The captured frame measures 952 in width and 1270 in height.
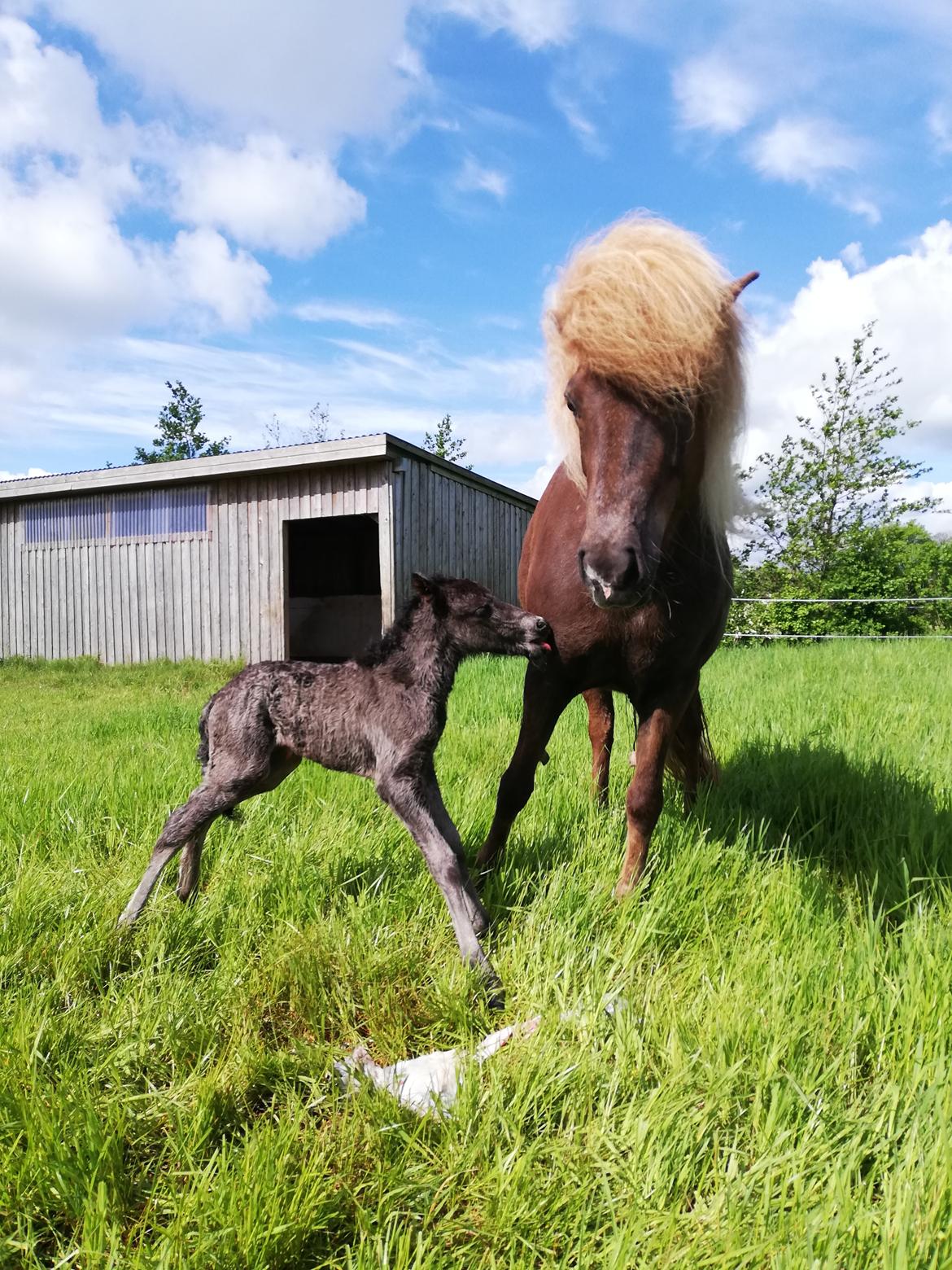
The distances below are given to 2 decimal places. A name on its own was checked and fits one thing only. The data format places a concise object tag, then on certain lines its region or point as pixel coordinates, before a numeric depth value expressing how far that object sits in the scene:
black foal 2.51
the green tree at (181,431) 48.09
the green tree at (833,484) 22.77
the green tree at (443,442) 40.92
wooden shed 12.12
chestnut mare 2.19
